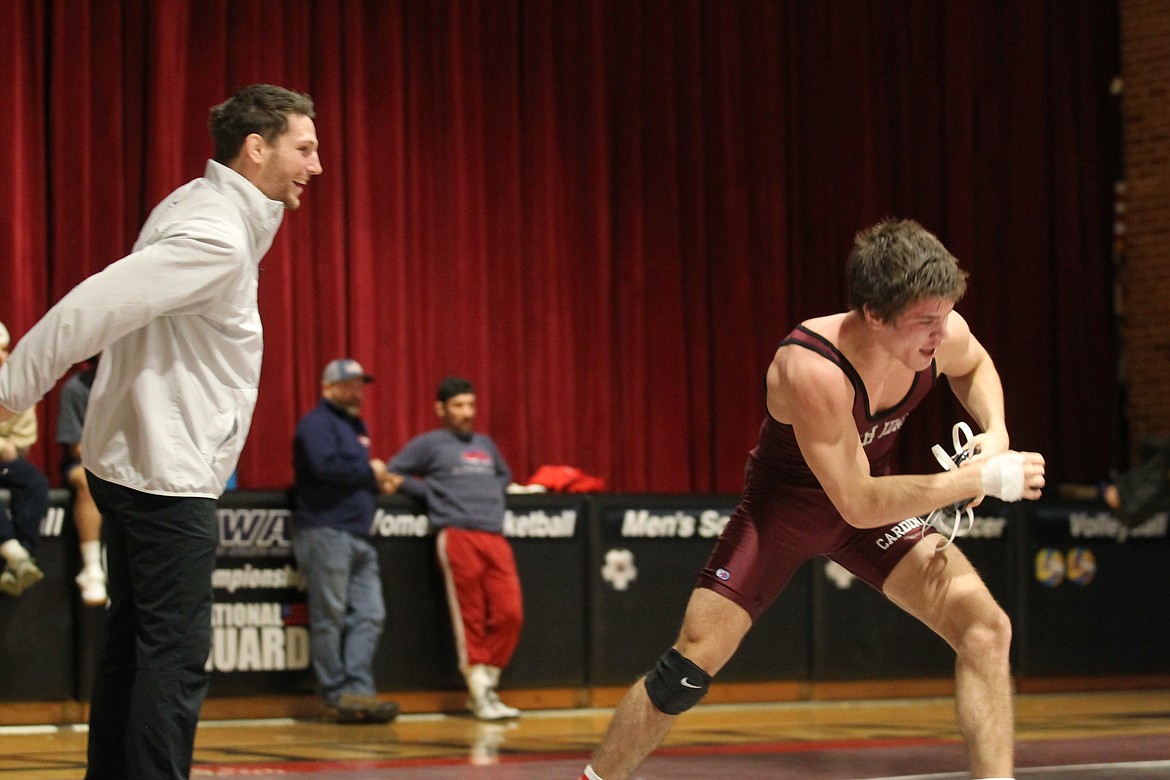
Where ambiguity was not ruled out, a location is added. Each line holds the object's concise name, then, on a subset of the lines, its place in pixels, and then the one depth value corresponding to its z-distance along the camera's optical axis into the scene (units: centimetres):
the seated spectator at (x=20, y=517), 1332
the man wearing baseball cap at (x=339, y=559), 1456
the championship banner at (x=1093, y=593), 1786
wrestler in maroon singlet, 789
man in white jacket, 613
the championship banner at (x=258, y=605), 1475
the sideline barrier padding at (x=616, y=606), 1411
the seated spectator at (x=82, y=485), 1372
